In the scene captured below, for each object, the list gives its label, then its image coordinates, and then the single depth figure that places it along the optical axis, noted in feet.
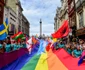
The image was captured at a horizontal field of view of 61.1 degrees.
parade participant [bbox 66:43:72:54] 13.47
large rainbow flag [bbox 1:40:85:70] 9.88
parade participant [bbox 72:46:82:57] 11.92
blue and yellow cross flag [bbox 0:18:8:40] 17.77
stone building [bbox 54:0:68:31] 56.39
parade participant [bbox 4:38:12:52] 18.80
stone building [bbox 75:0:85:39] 32.59
